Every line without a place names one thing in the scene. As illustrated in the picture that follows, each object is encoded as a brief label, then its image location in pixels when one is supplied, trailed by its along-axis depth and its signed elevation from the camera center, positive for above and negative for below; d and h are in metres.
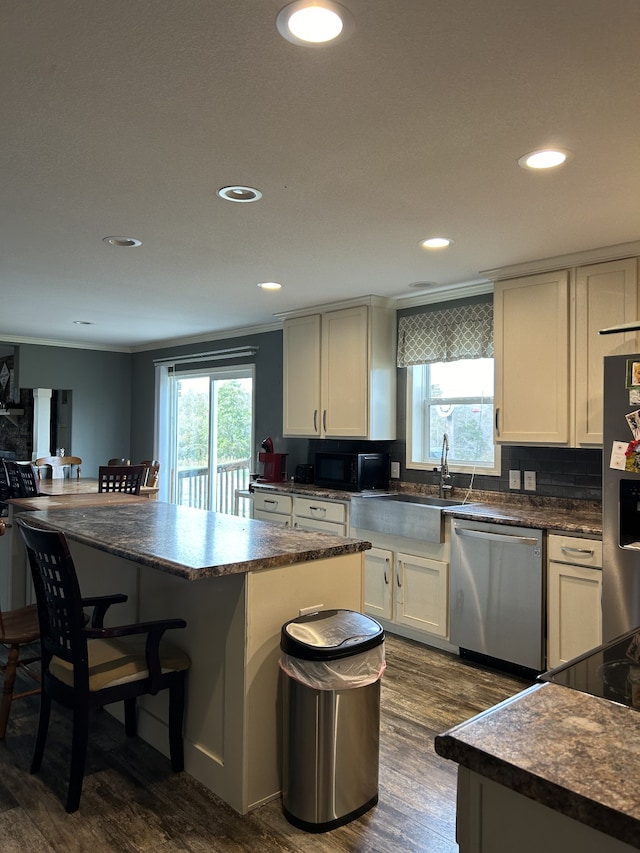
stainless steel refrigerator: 2.90 -0.31
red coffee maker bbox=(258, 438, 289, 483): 5.53 -0.29
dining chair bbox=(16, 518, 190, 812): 2.11 -0.83
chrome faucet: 4.38 -0.24
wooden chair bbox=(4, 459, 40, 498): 4.73 -0.37
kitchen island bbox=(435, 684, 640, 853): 0.79 -0.46
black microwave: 4.66 -0.27
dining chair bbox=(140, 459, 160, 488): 6.25 -0.41
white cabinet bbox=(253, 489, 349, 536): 4.49 -0.59
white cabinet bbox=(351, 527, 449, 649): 3.85 -0.97
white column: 7.56 +0.15
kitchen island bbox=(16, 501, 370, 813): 2.17 -0.66
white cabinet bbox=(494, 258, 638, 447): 3.35 +0.51
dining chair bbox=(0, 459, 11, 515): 5.38 -0.50
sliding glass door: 6.52 -0.01
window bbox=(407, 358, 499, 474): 4.38 +0.17
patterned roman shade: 4.27 +0.73
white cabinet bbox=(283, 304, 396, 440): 4.68 +0.48
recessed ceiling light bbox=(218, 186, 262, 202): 2.59 +1.02
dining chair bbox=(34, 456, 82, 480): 6.60 -0.32
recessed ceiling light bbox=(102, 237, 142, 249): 3.33 +1.04
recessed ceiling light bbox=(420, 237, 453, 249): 3.26 +1.02
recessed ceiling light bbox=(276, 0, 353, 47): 1.47 +1.00
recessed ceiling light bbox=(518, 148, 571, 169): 2.20 +1.00
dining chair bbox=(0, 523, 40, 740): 2.62 -0.87
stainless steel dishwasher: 3.35 -0.88
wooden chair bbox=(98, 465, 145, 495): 4.98 -0.36
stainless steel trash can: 2.07 -0.96
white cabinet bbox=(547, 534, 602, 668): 3.14 -0.82
